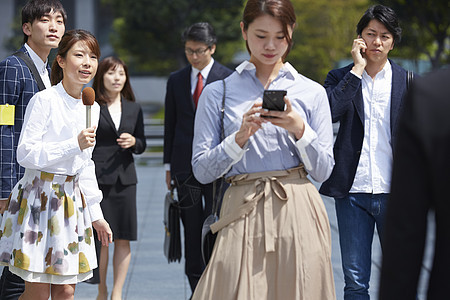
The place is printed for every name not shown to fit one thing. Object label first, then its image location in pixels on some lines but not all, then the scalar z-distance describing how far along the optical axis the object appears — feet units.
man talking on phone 26.16
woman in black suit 33.66
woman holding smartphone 18.55
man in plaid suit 24.81
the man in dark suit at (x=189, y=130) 33.86
